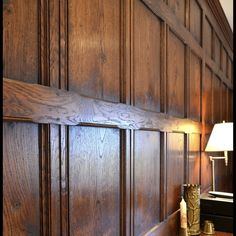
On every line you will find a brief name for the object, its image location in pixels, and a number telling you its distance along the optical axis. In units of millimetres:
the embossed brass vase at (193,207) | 2062
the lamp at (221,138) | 2423
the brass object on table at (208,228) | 2043
